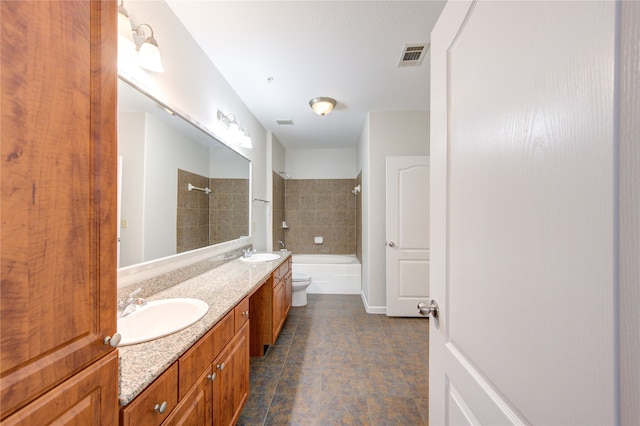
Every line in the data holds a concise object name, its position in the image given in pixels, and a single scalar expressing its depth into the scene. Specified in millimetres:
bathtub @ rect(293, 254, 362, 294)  3938
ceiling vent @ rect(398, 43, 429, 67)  1896
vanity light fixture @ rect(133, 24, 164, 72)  1275
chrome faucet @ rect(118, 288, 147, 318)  1133
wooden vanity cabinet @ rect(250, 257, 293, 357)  2230
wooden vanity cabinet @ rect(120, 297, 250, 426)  771
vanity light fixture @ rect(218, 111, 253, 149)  2291
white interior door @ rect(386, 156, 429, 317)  3037
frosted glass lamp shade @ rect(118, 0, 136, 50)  1150
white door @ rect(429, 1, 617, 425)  371
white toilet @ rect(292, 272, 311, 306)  3345
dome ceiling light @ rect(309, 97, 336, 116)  2708
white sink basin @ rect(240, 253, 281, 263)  2673
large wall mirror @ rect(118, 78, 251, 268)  1286
